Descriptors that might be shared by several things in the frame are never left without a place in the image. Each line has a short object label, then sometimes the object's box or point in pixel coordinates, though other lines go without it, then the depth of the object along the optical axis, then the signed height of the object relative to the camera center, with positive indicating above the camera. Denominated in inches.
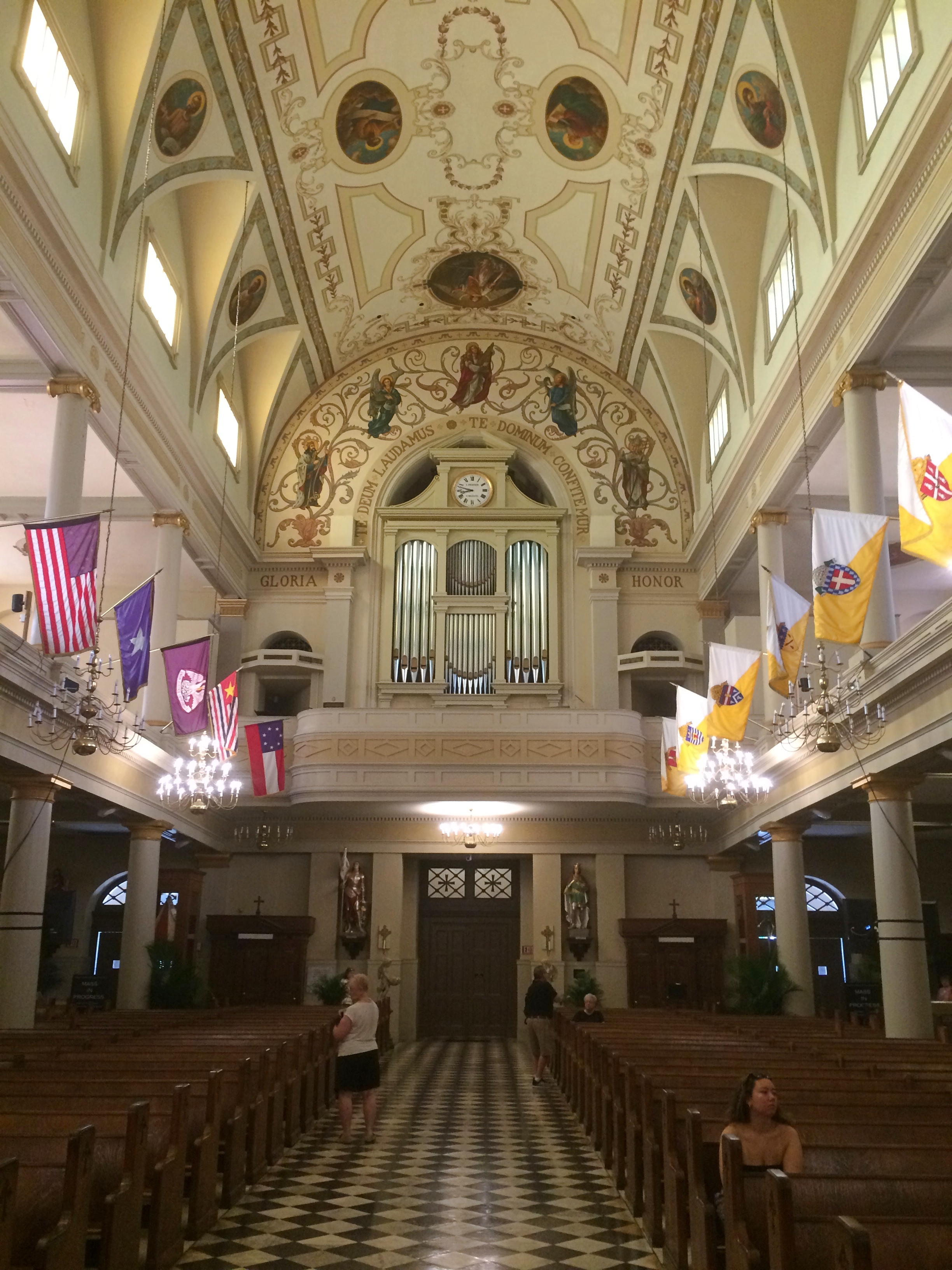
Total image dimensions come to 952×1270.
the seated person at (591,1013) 627.8 -32.7
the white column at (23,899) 550.0 +22.3
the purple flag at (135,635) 528.7 +141.1
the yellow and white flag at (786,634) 547.5 +148.5
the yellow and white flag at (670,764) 766.5 +122.7
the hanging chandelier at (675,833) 973.8 +98.3
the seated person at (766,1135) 231.3 -35.7
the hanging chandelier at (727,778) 658.8 +101.9
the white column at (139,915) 755.4 +21.1
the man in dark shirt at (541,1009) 670.5 -32.4
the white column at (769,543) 769.6 +269.2
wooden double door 993.5 +2.8
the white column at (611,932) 951.6 +16.3
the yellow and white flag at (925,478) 380.5 +157.1
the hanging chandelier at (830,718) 480.7 +108.3
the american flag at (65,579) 447.8 +141.7
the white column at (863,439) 574.9 +254.6
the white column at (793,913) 731.4 +25.4
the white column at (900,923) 541.0 +14.2
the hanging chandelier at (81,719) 473.7 +103.4
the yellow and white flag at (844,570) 475.2 +155.4
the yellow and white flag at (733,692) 612.7 +136.1
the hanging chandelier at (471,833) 952.3 +95.6
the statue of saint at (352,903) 953.5 +38.0
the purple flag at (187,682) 609.6 +138.4
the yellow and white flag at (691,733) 679.7 +126.9
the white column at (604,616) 995.9 +289.5
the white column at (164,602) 757.9 +223.7
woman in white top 448.8 -41.7
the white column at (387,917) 959.6 +27.4
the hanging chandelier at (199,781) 662.5 +97.8
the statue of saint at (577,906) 956.0 +36.9
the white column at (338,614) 1002.7 +289.5
